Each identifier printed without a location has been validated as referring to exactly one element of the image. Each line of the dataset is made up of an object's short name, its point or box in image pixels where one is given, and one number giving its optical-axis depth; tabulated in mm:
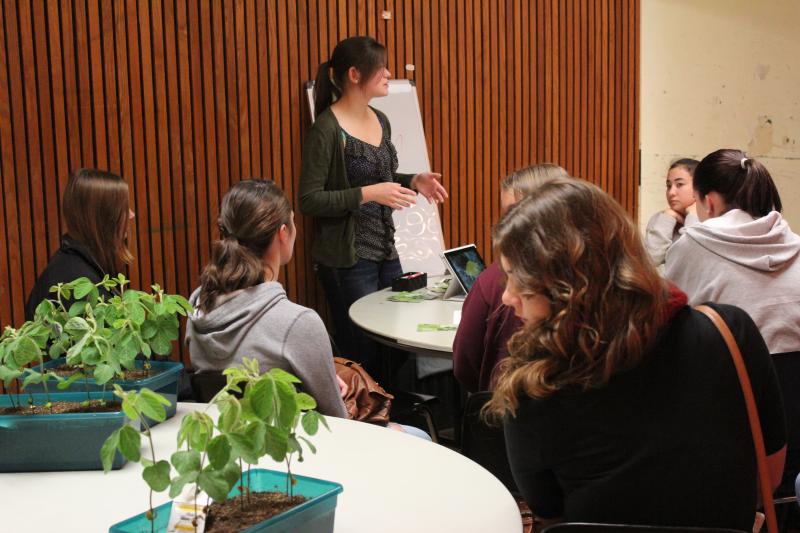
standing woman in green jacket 4602
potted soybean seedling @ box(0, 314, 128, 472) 1729
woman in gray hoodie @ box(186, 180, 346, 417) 2328
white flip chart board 5320
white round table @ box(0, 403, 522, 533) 1498
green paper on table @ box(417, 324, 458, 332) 3393
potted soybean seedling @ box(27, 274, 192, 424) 1826
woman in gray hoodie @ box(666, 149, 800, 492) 2684
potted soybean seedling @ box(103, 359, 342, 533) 1189
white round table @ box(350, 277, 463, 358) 3195
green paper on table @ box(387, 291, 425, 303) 4155
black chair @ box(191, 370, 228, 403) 2322
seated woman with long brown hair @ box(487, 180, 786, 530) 1554
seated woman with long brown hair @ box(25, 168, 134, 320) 3242
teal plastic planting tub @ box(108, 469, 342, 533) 1245
